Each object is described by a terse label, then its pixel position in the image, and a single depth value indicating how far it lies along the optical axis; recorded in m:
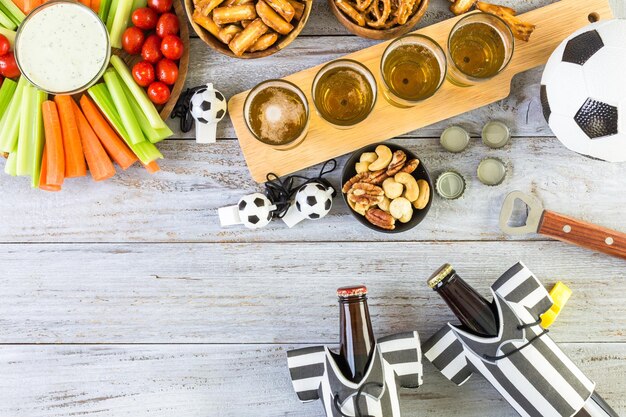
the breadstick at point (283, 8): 1.20
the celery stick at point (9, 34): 1.27
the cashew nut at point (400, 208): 1.24
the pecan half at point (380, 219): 1.25
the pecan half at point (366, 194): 1.25
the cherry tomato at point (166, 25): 1.26
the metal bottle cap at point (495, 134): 1.32
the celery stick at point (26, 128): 1.26
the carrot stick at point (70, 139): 1.27
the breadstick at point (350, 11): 1.24
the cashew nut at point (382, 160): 1.25
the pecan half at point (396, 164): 1.26
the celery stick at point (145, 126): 1.29
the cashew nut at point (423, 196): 1.25
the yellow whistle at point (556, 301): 1.29
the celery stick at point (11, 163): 1.30
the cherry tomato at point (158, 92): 1.27
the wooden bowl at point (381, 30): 1.24
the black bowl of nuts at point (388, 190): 1.24
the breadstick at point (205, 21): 1.22
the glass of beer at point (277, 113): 1.25
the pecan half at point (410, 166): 1.25
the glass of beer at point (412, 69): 1.22
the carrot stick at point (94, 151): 1.29
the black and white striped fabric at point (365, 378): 1.16
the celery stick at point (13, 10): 1.27
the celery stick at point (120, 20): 1.27
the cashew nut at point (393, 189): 1.24
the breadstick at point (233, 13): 1.22
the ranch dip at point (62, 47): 1.25
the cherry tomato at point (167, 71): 1.27
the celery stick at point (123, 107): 1.27
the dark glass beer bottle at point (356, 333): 1.17
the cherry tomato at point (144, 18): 1.26
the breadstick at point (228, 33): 1.23
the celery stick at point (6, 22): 1.27
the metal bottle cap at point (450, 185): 1.32
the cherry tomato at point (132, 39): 1.27
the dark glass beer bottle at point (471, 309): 1.17
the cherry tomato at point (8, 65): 1.26
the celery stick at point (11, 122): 1.27
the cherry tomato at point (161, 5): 1.26
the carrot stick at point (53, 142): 1.26
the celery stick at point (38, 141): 1.27
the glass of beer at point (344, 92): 1.23
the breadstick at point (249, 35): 1.22
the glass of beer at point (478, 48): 1.22
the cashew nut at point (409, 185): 1.24
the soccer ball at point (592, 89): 1.08
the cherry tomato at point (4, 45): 1.25
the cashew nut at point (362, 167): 1.27
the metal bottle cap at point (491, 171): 1.33
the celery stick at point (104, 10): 1.29
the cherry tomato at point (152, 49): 1.26
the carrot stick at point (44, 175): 1.29
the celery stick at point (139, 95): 1.26
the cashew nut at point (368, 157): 1.27
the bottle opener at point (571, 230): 1.29
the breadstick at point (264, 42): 1.23
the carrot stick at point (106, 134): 1.29
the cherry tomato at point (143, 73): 1.26
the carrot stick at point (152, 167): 1.30
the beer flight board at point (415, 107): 1.30
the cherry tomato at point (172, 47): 1.26
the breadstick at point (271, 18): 1.21
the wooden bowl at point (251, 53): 1.23
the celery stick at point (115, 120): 1.27
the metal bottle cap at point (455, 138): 1.32
